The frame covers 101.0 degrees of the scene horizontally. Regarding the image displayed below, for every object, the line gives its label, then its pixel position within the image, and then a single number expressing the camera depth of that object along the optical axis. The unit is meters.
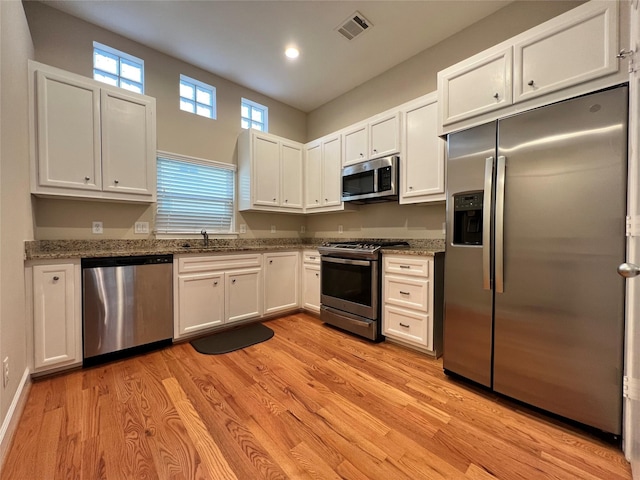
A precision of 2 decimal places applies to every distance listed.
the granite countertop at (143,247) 2.12
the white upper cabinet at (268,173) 3.49
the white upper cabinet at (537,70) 1.44
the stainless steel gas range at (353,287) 2.74
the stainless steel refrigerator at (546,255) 1.39
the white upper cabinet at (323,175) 3.50
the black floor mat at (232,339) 2.56
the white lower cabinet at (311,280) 3.52
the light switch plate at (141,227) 2.88
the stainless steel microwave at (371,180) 2.86
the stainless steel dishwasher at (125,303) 2.19
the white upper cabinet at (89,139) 2.13
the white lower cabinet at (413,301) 2.39
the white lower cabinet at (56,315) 1.95
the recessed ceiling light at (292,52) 2.96
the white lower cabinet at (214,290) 2.68
